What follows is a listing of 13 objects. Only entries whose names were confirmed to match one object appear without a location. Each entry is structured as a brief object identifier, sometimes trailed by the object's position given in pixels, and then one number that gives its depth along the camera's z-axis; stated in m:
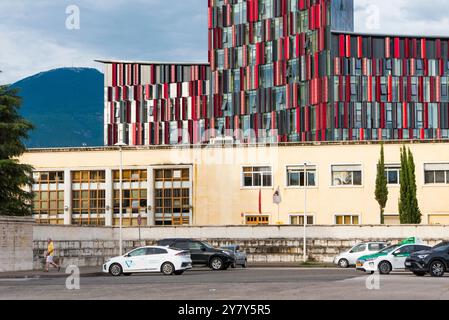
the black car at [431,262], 38.47
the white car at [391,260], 43.02
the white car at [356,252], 52.97
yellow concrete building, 74.69
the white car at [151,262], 42.19
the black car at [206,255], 48.94
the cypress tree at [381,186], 71.19
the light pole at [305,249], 62.69
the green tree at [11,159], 58.12
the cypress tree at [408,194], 68.69
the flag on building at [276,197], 72.61
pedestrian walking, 46.41
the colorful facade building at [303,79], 110.75
